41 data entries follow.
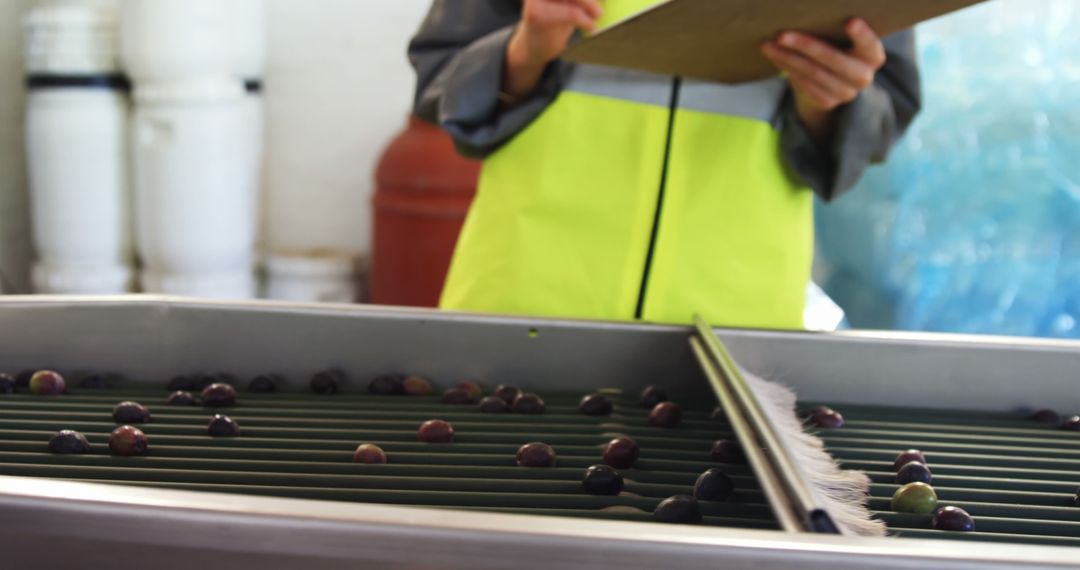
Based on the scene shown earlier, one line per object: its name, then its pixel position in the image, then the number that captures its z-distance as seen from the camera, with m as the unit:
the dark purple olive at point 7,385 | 1.02
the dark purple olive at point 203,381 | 1.06
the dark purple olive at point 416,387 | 1.08
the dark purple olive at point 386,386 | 1.07
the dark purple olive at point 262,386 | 1.07
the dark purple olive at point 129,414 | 0.92
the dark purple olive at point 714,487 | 0.77
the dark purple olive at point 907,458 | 0.88
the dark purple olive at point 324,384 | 1.07
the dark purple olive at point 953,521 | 0.74
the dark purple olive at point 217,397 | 0.98
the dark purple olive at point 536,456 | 0.84
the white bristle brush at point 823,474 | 0.65
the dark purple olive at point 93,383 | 1.07
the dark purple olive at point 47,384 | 1.02
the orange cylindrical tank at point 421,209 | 2.72
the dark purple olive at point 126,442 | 0.82
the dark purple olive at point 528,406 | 1.01
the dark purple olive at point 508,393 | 1.04
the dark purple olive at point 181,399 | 1.00
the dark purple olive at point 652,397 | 1.05
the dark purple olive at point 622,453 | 0.85
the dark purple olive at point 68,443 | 0.82
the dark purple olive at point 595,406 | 1.02
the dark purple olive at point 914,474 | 0.83
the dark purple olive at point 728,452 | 0.86
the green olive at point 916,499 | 0.78
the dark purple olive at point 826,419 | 1.00
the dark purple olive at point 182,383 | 1.05
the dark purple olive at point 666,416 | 0.98
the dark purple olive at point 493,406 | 1.01
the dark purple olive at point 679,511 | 0.70
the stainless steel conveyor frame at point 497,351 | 1.11
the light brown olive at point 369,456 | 0.82
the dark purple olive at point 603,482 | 0.78
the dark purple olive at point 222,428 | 0.89
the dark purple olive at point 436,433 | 0.90
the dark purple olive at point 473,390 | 1.06
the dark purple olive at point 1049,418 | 1.06
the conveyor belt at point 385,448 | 0.75
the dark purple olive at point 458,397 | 1.04
